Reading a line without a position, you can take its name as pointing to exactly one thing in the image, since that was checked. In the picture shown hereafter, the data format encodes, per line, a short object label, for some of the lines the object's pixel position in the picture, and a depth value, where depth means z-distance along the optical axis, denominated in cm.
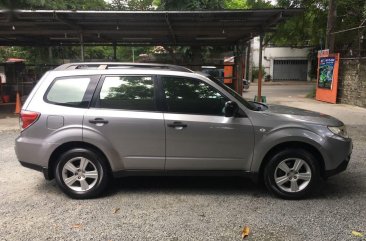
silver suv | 480
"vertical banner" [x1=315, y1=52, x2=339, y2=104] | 1692
